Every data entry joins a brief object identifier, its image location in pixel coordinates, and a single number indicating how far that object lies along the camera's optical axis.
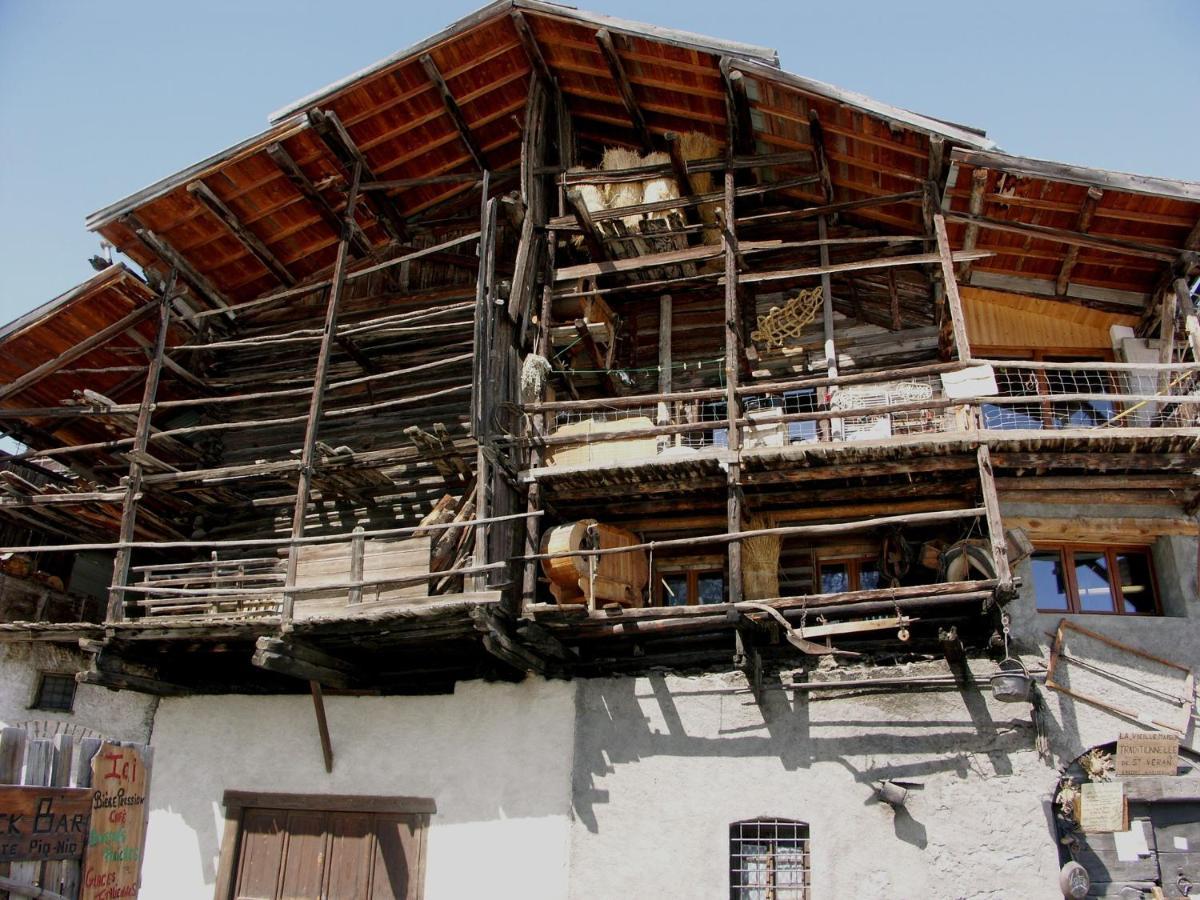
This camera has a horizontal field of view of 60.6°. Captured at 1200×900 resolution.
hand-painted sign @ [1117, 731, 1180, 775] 10.76
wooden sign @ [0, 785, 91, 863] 5.36
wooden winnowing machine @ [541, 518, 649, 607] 12.14
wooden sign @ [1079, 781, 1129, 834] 10.67
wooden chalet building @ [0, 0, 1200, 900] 11.29
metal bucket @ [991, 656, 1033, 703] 10.41
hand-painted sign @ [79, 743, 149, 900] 5.88
